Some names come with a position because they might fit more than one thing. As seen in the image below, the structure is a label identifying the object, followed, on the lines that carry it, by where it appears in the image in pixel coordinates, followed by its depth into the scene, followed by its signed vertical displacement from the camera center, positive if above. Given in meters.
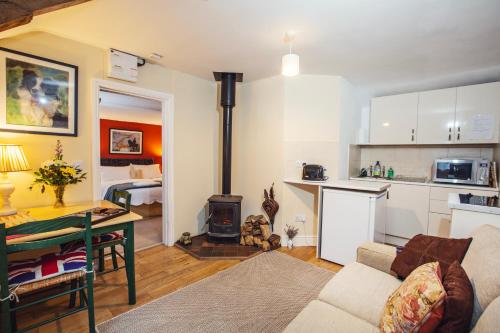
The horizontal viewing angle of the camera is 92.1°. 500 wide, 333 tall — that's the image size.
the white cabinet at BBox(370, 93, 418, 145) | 3.39 +0.62
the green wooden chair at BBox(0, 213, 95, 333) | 1.33 -0.63
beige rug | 1.78 -1.23
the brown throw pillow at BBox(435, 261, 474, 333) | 0.87 -0.54
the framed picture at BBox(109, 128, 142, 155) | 6.24 +0.36
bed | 4.91 -0.57
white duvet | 4.88 -0.79
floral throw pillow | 0.91 -0.58
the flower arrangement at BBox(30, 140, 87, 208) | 2.11 -0.20
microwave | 2.97 -0.10
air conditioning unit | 2.56 +0.97
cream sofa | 0.93 -0.78
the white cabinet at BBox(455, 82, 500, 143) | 2.89 +0.61
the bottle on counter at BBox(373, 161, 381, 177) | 3.77 -0.14
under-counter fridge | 2.53 -0.67
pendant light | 2.07 +0.82
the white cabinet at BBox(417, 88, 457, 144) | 3.13 +0.62
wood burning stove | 3.23 -0.65
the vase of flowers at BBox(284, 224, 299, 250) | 3.27 -1.03
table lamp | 1.87 -0.11
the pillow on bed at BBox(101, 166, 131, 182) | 5.74 -0.44
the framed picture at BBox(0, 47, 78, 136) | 2.05 +0.53
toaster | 3.13 -0.17
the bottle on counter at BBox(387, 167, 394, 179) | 3.72 -0.18
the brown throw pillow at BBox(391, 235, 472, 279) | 1.39 -0.56
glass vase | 2.20 -0.37
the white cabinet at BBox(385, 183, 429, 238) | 3.14 -0.65
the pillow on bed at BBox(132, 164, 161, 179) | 6.19 -0.41
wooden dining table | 1.73 -0.52
